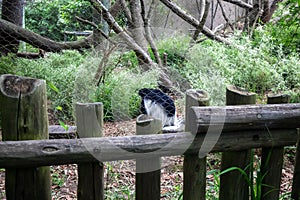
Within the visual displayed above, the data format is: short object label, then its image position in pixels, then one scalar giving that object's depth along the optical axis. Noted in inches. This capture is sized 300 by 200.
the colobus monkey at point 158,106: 136.6
